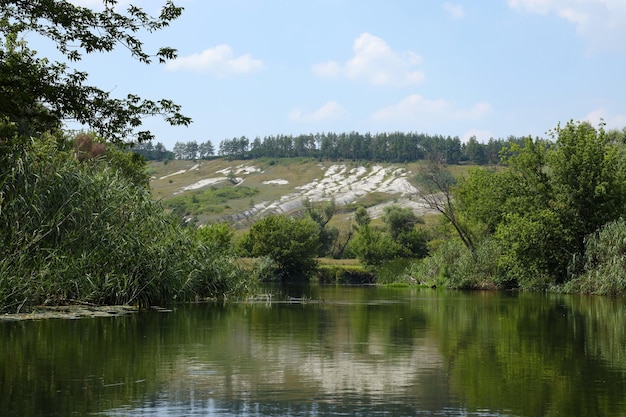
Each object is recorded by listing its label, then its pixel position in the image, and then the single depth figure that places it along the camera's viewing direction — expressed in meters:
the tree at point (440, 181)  60.91
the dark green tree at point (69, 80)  21.00
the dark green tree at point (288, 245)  92.12
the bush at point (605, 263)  45.72
